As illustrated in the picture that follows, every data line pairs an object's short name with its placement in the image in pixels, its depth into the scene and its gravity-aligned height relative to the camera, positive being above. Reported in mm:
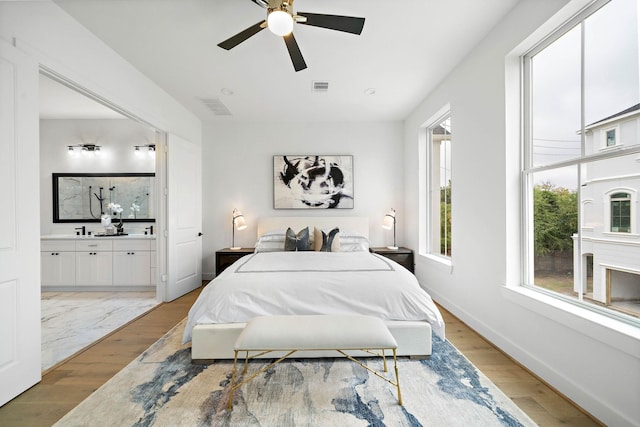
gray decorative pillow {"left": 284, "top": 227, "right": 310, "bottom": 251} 3977 -424
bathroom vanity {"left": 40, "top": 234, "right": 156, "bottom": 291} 4168 -724
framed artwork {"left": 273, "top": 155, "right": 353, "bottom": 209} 4785 +474
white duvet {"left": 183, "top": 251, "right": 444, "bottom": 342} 2209 -669
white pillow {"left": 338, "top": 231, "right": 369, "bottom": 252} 4162 -458
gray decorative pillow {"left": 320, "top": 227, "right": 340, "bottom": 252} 4004 -404
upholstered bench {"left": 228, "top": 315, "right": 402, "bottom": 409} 1694 -741
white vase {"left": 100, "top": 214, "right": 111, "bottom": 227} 4523 -123
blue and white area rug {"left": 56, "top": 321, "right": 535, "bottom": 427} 1604 -1143
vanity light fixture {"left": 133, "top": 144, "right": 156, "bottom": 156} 4723 +1018
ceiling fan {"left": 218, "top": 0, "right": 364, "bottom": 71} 1822 +1260
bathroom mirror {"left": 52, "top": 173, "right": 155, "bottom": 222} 4648 +274
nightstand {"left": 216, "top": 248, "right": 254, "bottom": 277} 4301 -676
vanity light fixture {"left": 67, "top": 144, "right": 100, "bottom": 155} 4645 +1019
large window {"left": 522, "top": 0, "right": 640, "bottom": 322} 1580 +310
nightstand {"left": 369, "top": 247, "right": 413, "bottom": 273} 4332 -679
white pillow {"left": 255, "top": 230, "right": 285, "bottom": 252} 4164 -445
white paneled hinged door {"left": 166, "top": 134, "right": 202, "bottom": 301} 3820 -64
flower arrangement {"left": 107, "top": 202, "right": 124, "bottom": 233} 4616 +63
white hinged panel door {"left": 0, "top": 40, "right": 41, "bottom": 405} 1772 -81
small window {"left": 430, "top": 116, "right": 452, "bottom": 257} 3735 +298
